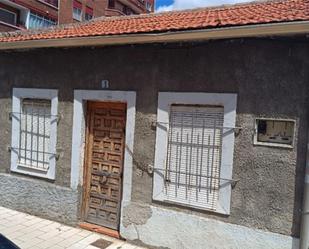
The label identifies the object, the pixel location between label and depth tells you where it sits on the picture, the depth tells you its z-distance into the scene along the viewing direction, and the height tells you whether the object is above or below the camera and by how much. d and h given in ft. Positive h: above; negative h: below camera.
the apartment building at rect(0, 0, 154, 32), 83.20 +29.23
